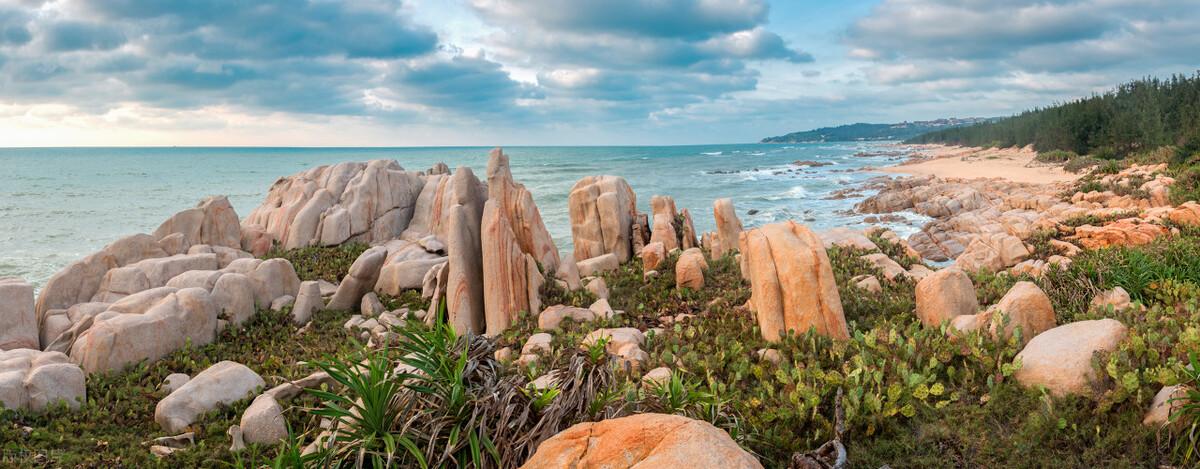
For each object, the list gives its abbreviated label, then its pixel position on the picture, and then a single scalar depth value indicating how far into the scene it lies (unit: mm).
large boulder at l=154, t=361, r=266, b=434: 9578
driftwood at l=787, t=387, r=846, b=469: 3967
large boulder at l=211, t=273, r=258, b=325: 14414
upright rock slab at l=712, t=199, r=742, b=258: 17875
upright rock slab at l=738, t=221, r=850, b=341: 8609
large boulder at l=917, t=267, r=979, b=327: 9047
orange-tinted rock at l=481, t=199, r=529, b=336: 12438
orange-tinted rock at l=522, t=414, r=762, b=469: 2861
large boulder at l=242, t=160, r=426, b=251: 23672
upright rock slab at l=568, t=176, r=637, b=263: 19859
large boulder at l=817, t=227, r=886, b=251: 17031
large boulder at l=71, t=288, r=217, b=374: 11836
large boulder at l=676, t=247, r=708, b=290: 13500
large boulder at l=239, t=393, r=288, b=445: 8953
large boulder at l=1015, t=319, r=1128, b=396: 6113
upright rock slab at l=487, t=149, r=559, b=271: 15195
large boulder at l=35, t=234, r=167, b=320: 15031
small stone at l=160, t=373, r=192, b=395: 10938
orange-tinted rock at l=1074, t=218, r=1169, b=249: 16812
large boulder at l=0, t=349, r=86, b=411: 9570
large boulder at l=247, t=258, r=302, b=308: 15727
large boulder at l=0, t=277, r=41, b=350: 12523
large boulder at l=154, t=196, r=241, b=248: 20938
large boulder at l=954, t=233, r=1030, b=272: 17672
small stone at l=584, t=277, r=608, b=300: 13758
